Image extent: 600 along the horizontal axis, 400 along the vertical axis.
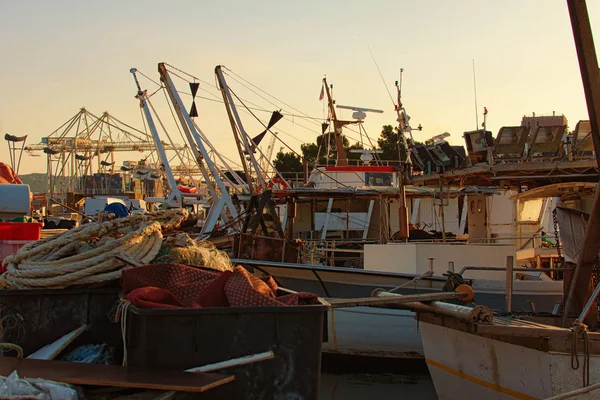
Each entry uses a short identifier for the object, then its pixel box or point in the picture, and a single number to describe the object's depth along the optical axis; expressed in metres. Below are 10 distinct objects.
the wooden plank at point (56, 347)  5.12
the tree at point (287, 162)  60.57
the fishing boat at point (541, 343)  6.22
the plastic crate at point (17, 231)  8.51
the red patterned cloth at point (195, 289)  4.84
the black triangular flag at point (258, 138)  18.25
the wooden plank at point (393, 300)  5.77
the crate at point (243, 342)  4.57
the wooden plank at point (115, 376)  4.16
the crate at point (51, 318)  5.55
